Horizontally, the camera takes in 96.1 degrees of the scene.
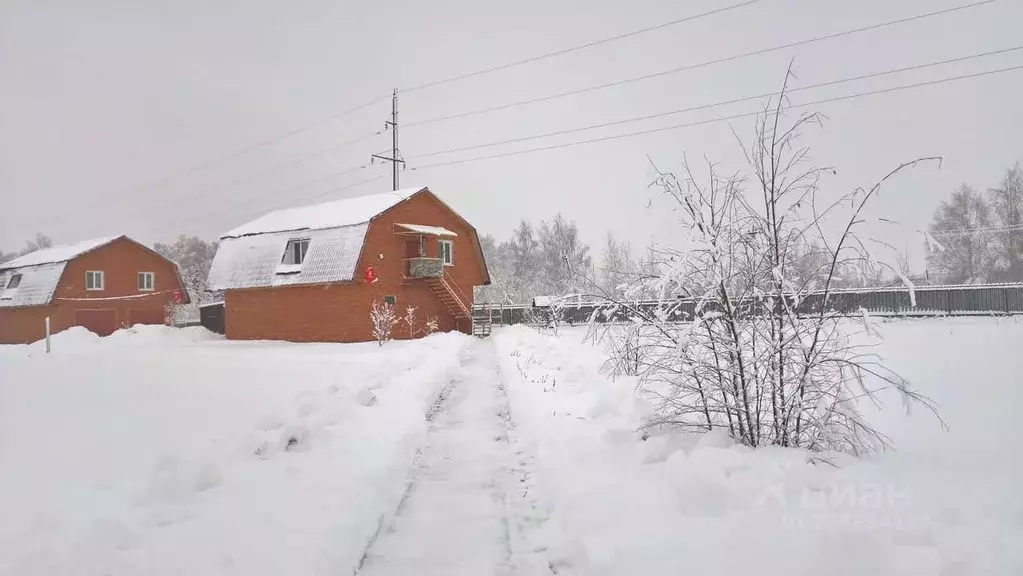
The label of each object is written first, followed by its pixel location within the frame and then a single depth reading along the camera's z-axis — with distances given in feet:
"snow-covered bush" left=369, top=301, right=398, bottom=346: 56.25
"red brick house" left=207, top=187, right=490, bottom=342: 58.65
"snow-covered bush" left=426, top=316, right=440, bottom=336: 64.23
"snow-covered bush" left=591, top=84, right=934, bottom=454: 11.41
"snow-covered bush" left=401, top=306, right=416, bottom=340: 61.22
